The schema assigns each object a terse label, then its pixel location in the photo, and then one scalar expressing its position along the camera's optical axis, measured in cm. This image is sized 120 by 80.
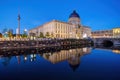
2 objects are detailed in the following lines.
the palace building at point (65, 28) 5136
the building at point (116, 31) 5710
